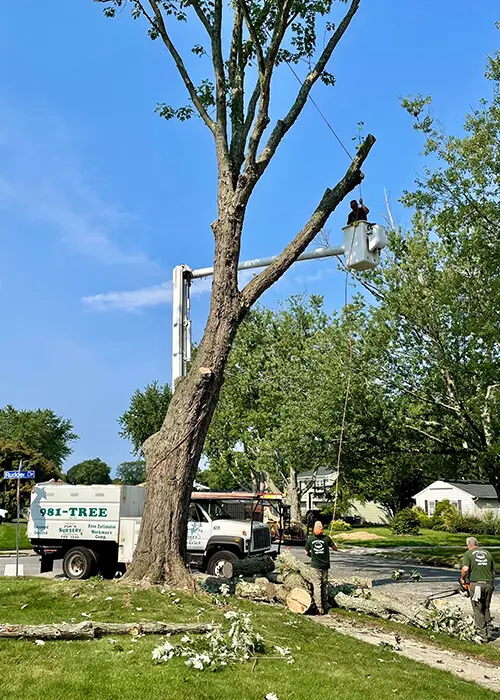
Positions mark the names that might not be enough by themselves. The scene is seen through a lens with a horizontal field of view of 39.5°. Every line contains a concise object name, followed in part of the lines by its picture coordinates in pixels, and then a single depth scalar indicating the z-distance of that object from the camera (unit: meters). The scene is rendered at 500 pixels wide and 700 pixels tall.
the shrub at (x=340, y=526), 51.25
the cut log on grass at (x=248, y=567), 16.33
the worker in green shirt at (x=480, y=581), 11.95
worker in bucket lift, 10.58
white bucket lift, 10.12
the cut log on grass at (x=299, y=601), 12.51
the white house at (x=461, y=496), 55.97
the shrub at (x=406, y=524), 45.31
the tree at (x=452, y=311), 20.84
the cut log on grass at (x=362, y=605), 12.61
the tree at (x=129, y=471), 115.62
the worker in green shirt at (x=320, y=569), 12.84
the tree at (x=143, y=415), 68.44
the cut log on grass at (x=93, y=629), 7.82
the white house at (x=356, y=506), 64.69
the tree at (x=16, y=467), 47.88
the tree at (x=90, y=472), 119.72
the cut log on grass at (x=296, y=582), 13.13
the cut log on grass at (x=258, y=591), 13.29
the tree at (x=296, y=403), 25.39
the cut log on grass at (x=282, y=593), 13.18
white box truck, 17.69
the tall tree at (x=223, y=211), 11.56
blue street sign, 17.56
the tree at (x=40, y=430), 89.12
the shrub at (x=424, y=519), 52.51
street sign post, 17.56
